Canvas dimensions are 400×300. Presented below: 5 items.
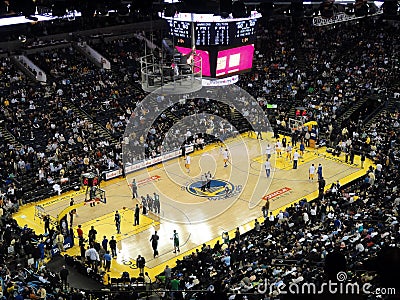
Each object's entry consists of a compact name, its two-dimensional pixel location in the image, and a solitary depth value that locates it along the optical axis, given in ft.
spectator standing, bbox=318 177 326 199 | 82.61
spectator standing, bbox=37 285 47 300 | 53.82
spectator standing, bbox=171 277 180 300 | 57.07
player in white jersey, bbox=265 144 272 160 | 97.60
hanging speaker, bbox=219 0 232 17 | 62.85
